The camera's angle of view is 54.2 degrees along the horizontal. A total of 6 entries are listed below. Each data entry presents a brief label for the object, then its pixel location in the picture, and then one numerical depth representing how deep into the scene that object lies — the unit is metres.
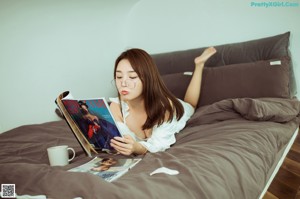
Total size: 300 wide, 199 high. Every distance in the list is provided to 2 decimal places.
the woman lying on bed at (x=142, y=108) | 1.20
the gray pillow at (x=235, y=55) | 1.83
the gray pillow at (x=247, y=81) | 1.66
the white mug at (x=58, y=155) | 1.10
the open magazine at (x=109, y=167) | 0.91
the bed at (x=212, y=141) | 0.77
